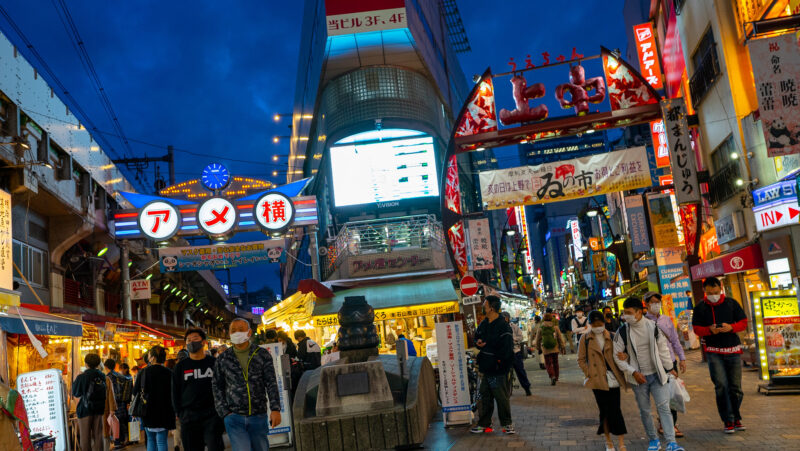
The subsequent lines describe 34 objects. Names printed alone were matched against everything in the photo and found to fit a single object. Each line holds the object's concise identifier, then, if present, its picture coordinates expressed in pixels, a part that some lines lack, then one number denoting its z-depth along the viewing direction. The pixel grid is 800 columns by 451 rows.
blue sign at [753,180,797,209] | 14.29
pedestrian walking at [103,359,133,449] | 13.56
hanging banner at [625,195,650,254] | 26.78
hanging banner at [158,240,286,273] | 23.95
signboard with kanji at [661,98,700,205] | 16.56
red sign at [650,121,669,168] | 22.73
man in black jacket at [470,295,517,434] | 9.31
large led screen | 31.02
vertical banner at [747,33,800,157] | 11.60
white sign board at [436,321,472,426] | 10.49
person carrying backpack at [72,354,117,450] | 11.28
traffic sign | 15.70
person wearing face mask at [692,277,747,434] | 8.15
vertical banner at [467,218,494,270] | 24.05
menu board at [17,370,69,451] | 8.38
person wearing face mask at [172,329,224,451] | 7.29
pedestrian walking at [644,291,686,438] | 8.16
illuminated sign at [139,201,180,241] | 23.25
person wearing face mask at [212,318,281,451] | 6.62
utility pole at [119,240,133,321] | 23.14
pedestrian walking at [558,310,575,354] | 31.27
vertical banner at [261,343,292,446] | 10.82
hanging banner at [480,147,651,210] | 17.45
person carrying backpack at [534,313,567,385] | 16.08
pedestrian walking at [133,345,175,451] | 8.33
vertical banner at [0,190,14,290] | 10.08
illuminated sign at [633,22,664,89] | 23.69
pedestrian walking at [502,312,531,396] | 14.24
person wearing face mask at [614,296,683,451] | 7.16
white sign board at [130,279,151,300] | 23.52
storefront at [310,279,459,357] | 20.52
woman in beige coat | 7.30
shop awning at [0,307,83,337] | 10.09
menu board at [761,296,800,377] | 10.72
